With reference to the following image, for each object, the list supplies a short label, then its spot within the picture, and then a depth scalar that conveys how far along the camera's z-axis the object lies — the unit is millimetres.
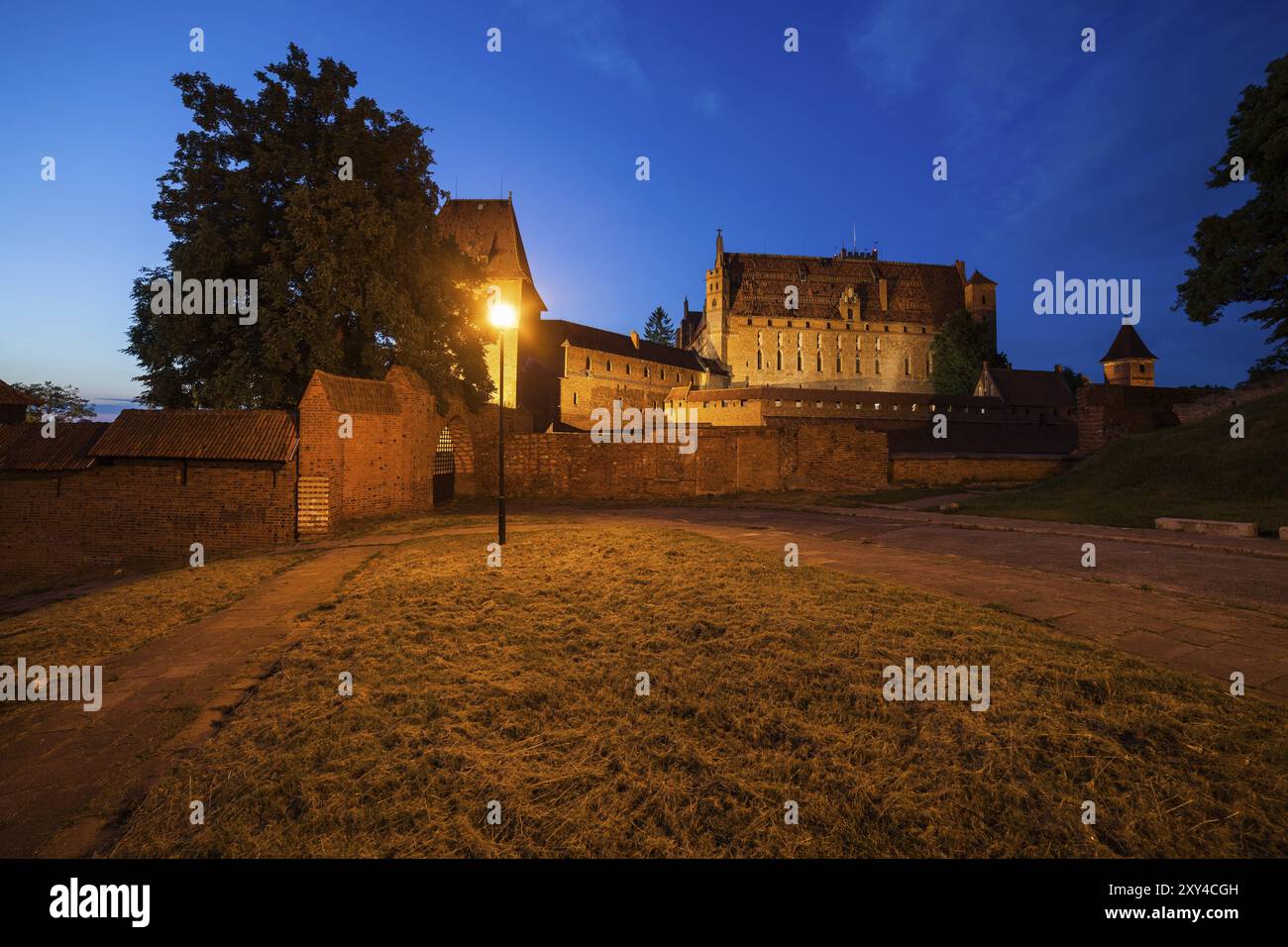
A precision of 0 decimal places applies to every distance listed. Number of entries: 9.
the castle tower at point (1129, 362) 66062
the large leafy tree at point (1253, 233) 21422
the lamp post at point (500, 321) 10992
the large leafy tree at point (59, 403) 42062
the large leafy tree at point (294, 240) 16703
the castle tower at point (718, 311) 72812
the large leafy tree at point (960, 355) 62844
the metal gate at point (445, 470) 22250
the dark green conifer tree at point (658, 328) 96938
